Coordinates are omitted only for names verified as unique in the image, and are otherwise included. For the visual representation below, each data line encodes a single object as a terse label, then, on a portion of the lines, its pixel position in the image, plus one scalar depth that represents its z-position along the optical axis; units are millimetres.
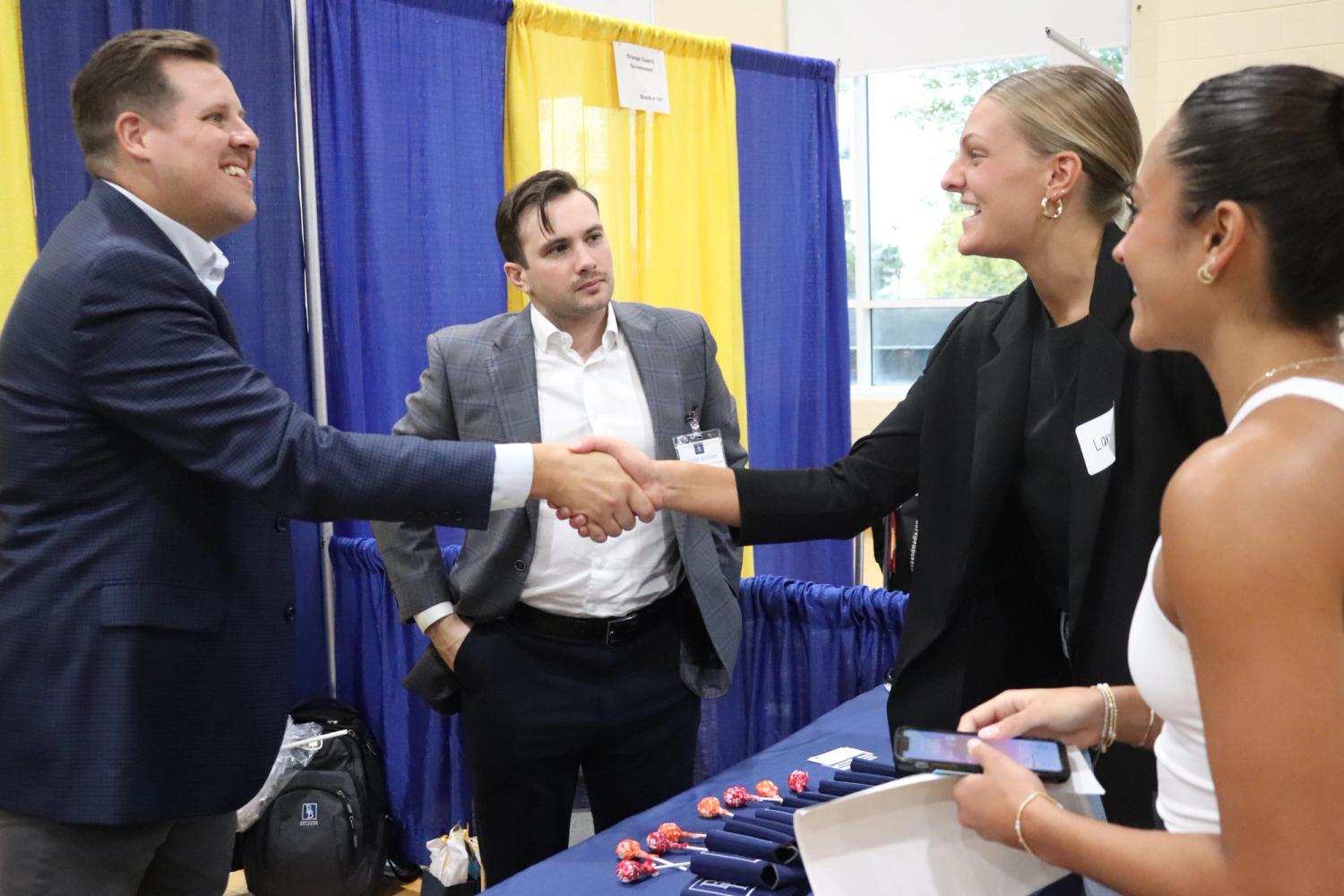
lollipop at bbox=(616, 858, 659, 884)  1769
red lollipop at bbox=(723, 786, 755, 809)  2068
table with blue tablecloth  1758
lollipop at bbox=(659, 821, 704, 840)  1888
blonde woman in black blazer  1668
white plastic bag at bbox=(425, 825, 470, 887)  3137
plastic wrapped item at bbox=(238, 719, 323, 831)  3266
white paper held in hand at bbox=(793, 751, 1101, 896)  1259
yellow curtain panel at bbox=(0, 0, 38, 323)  2799
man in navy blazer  1801
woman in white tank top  903
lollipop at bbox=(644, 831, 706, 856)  1873
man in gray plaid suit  2475
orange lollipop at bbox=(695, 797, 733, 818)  2010
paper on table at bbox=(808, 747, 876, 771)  2297
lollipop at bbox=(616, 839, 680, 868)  1829
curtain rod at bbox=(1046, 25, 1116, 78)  5145
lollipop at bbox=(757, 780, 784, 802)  2113
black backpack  3213
